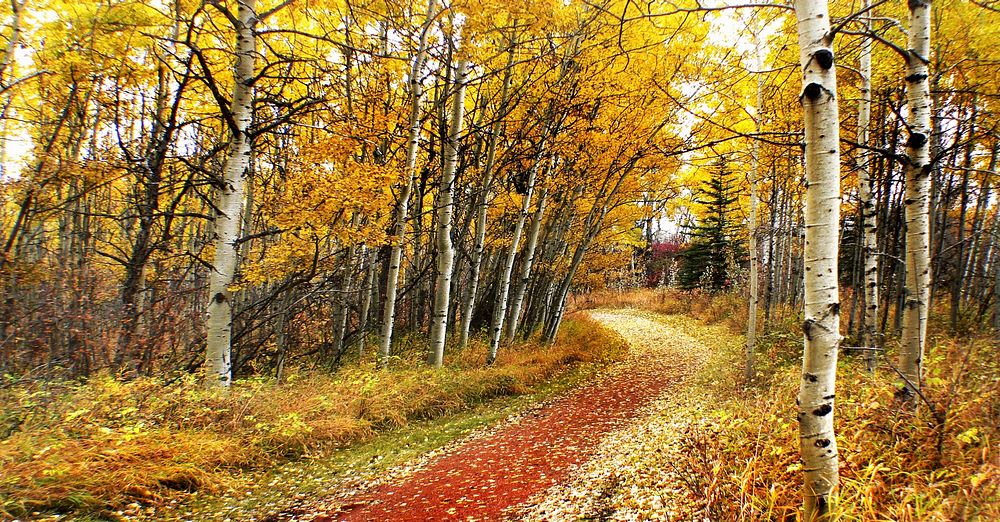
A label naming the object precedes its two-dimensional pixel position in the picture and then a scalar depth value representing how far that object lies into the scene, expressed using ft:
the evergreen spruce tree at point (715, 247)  67.82
